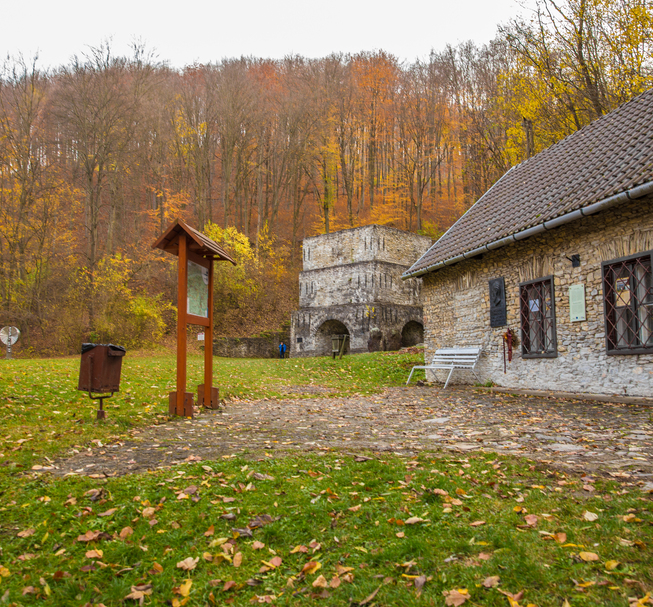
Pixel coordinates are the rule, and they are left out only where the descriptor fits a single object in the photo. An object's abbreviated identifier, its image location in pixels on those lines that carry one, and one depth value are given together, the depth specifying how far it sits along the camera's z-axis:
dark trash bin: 6.61
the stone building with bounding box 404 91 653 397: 8.27
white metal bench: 12.24
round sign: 19.95
